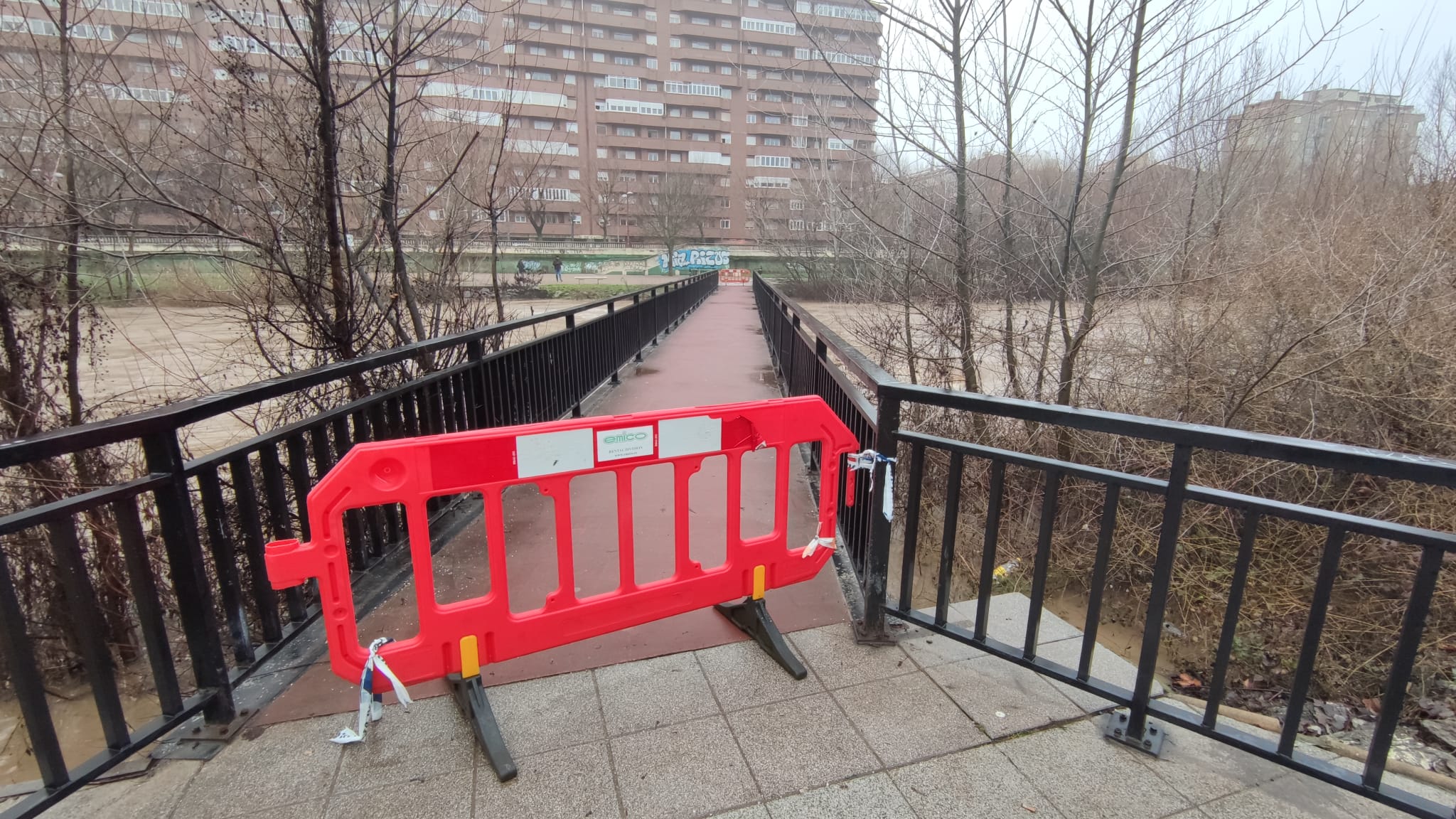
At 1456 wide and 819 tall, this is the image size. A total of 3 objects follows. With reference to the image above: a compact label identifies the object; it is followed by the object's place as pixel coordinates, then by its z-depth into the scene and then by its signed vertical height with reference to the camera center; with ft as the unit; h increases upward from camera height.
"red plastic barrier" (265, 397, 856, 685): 6.38 -2.80
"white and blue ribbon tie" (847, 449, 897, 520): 8.79 -2.93
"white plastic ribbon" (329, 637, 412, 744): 6.69 -4.48
